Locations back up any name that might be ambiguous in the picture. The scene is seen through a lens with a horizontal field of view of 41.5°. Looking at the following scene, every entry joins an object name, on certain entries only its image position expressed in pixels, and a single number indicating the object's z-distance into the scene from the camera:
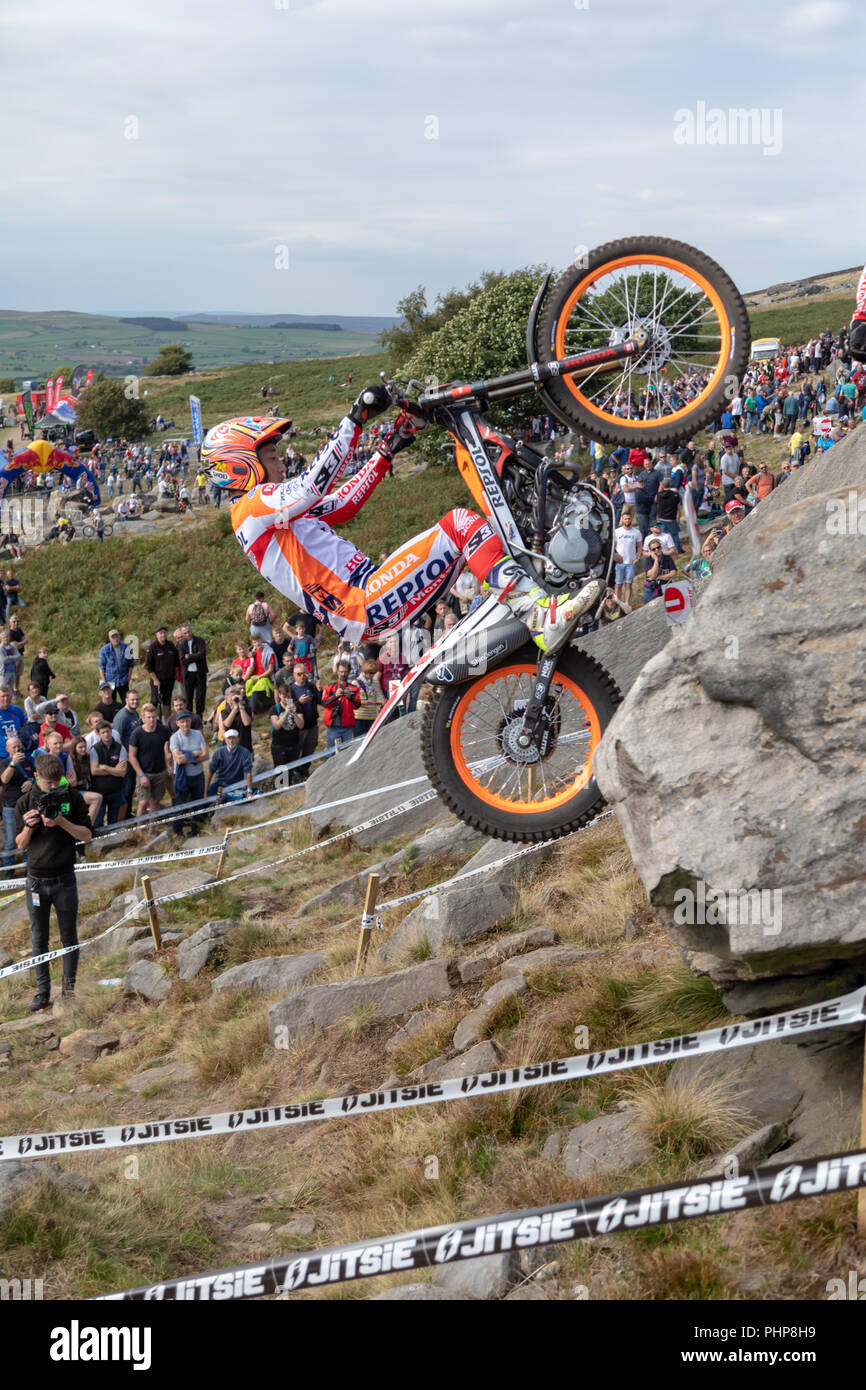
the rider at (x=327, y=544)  7.45
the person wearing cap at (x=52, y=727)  14.52
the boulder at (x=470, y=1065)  6.36
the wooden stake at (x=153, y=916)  11.14
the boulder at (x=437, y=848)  11.03
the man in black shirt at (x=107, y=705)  15.53
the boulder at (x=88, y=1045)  9.52
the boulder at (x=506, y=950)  7.72
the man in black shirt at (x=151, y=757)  14.54
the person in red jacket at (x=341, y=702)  14.17
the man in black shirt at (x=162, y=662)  18.11
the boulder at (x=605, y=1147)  5.09
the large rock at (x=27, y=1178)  5.36
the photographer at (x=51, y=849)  10.32
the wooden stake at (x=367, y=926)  9.06
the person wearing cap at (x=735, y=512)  14.02
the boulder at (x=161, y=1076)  8.45
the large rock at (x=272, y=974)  9.45
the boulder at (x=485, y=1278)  4.43
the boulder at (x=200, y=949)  10.41
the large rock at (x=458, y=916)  8.48
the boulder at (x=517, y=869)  9.41
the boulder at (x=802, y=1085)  4.68
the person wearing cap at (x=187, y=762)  14.48
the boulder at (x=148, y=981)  10.36
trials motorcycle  6.86
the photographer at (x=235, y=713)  14.95
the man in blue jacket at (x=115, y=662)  19.34
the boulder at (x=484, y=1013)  6.85
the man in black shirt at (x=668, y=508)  17.36
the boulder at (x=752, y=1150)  4.69
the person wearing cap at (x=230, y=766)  14.63
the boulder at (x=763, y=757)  4.39
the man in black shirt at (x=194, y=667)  18.41
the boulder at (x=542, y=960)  7.08
